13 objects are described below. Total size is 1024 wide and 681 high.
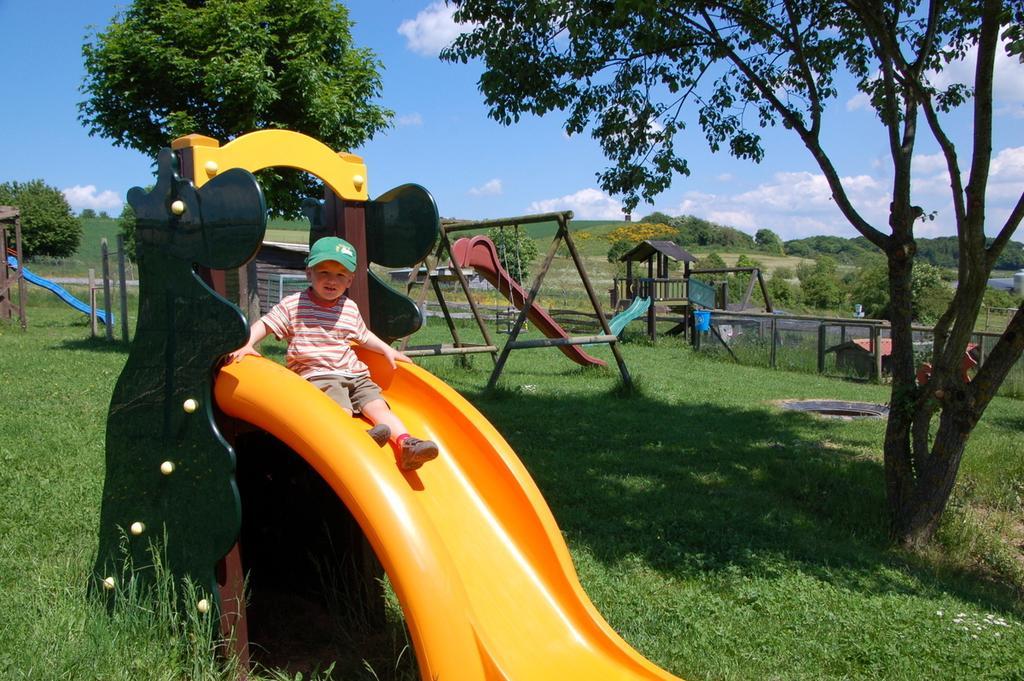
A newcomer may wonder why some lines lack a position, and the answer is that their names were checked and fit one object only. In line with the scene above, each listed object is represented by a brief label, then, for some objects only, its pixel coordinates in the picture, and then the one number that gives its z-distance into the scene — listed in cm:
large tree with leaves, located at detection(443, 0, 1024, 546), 479
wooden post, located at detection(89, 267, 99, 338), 1511
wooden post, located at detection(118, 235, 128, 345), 1332
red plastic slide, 1209
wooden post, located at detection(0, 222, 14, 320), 1693
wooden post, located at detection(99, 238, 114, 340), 1448
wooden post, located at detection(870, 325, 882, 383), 1341
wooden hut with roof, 2036
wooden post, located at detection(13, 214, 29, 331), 1653
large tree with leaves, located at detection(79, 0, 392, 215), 1155
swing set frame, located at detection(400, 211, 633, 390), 946
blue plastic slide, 1828
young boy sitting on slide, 328
